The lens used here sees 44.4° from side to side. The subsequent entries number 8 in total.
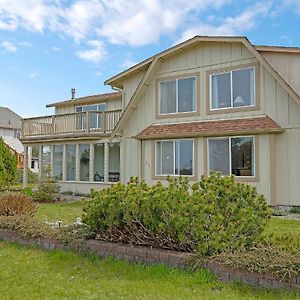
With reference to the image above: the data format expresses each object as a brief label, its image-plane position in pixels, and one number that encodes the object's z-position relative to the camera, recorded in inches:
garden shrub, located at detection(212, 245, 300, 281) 187.9
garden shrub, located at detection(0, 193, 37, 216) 365.4
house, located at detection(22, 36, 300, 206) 536.4
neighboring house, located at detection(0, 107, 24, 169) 1953.7
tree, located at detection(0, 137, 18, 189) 780.0
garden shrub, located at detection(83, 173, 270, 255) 225.1
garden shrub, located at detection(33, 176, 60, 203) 675.4
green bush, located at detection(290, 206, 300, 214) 515.2
